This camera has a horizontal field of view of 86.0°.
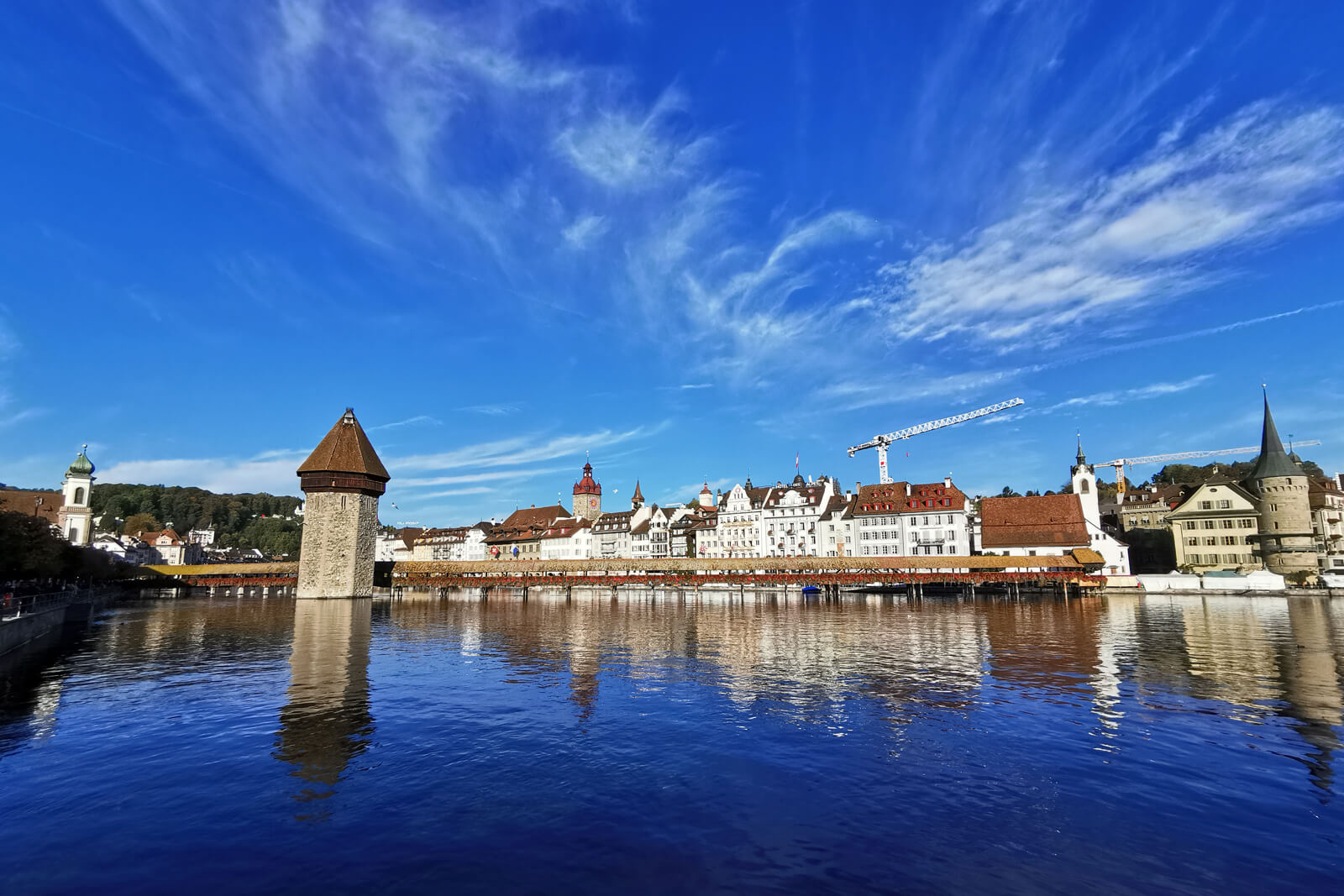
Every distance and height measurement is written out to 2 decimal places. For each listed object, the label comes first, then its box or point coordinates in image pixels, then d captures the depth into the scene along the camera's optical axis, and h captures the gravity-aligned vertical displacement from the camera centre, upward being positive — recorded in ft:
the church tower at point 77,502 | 303.27 +26.89
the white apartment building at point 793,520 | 333.83 +17.33
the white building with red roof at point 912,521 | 296.51 +14.35
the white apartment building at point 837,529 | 318.24 +12.07
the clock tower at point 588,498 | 503.61 +42.35
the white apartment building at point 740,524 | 348.38 +16.09
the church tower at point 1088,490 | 276.12 +24.72
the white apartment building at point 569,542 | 423.64 +10.46
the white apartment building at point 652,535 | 398.62 +13.28
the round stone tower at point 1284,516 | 245.45 +11.73
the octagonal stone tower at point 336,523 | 235.20 +12.81
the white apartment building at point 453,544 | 491.72 +11.96
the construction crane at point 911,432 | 457.27 +77.59
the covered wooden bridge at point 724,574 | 247.70 -5.75
